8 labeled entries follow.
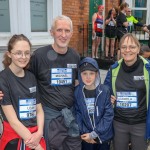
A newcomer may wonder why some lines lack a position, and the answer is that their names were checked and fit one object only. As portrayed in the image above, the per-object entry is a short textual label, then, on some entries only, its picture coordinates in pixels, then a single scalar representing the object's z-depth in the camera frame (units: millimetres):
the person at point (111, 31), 7309
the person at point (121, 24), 7305
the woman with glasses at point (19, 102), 2348
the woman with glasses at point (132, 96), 2742
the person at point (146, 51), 3771
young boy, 2795
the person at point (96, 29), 7136
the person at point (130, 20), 8072
